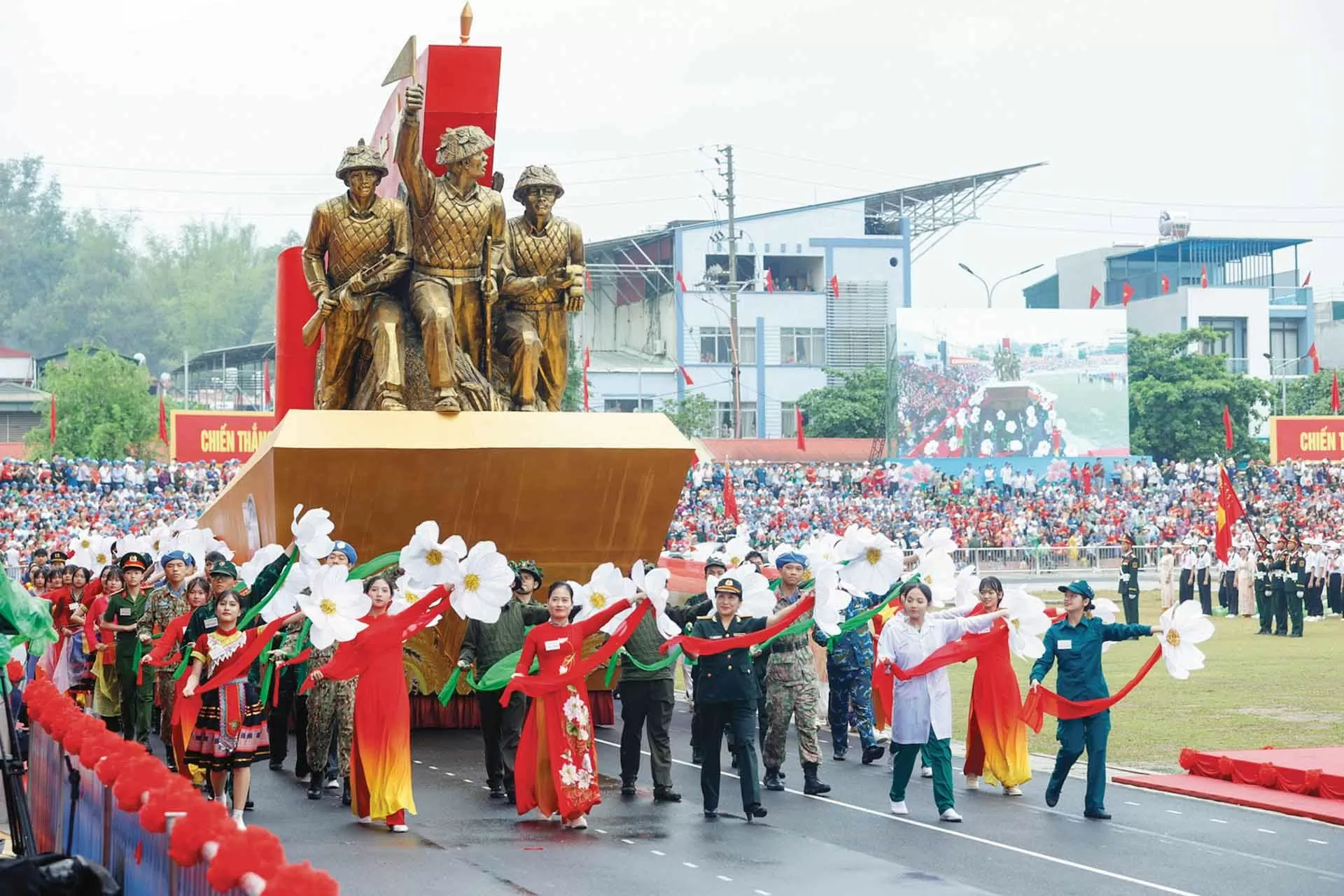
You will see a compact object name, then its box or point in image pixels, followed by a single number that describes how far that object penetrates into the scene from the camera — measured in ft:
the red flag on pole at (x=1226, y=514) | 100.63
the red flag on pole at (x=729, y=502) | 120.78
